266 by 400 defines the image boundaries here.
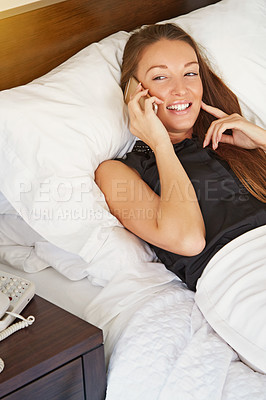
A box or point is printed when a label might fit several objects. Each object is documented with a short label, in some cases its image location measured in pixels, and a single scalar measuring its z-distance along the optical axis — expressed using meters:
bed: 1.18
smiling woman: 1.41
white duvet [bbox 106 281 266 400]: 1.14
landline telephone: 1.11
